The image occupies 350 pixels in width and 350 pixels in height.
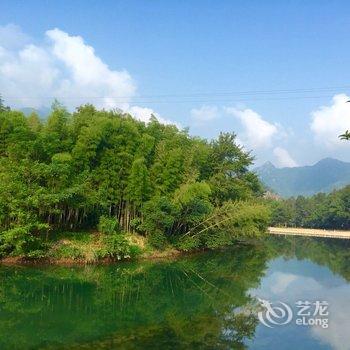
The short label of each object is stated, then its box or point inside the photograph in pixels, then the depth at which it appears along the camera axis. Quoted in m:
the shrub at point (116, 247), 23.69
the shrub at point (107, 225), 24.36
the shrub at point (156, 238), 26.52
